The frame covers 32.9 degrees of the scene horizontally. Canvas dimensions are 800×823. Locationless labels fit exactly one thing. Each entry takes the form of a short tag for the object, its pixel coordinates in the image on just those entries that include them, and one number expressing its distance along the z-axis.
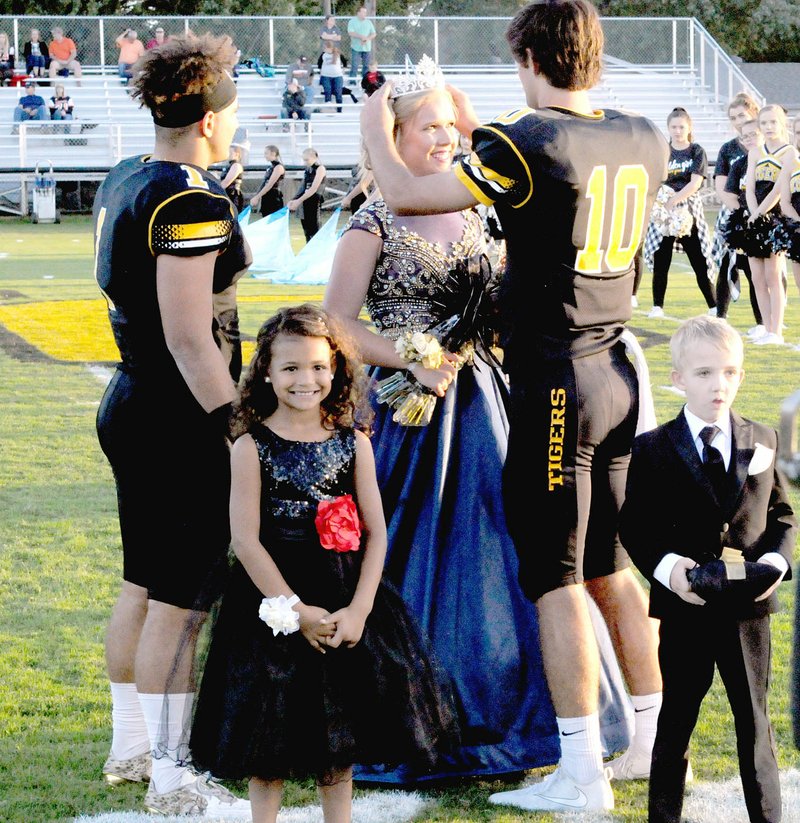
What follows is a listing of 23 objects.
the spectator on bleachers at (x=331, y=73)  31.58
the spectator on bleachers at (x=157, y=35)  28.42
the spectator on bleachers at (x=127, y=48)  31.03
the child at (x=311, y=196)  21.06
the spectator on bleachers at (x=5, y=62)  32.03
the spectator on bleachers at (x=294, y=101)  30.47
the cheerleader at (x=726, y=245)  11.80
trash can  26.83
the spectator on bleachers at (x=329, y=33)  31.66
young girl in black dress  3.08
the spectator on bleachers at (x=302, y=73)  31.58
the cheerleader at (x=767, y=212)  11.25
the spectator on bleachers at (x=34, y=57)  31.30
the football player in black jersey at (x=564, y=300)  3.27
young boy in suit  3.14
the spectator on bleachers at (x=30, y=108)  29.45
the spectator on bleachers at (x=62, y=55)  31.17
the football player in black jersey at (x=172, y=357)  3.33
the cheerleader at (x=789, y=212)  10.93
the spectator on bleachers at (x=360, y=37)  32.03
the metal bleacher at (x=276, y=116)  29.19
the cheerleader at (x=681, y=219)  12.68
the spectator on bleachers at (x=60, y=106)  29.86
